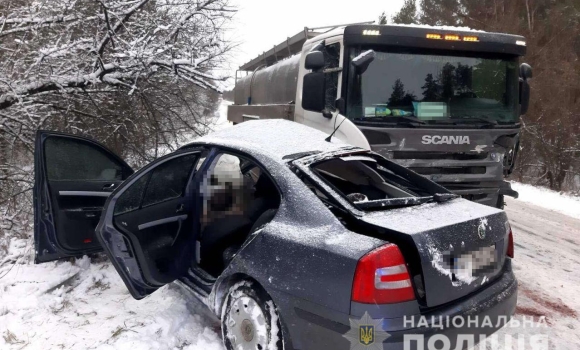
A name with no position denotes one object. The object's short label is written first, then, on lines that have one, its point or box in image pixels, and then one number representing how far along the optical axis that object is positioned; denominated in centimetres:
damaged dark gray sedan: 227
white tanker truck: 502
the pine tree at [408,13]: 2444
